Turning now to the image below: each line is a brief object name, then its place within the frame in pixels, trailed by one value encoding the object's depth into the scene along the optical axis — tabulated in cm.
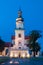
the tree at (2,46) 4774
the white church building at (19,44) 4645
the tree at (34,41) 4123
